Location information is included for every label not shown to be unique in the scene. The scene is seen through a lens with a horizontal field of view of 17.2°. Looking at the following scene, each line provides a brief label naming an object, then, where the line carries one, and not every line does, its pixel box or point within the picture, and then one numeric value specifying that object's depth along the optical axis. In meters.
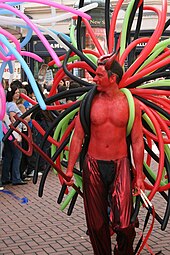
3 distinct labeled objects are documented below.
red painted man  4.85
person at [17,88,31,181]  10.01
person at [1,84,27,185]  9.95
